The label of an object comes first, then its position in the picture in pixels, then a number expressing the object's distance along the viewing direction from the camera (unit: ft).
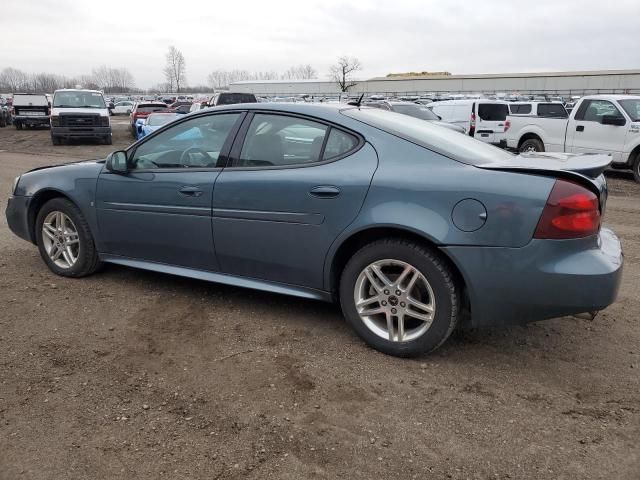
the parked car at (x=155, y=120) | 49.98
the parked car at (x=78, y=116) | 64.80
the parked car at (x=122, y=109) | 193.98
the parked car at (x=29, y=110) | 91.09
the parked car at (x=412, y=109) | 53.26
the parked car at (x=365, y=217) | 10.08
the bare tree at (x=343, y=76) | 253.03
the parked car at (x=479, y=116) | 58.80
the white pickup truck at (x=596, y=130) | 38.27
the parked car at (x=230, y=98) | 67.82
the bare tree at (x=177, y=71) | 361.10
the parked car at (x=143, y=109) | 76.84
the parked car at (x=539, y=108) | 59.67
